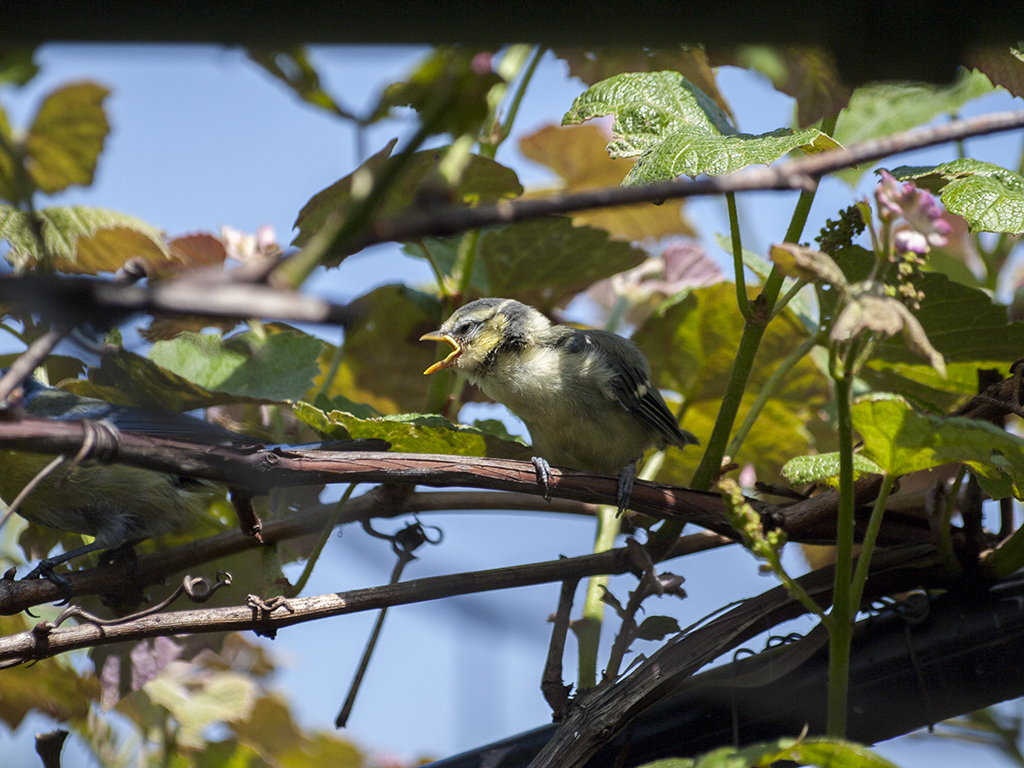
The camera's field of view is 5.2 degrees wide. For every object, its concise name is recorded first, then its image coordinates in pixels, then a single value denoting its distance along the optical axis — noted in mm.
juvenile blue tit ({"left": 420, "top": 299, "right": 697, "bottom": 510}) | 3366
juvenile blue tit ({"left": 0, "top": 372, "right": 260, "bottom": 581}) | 3331
